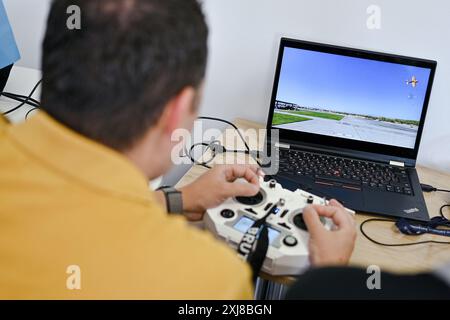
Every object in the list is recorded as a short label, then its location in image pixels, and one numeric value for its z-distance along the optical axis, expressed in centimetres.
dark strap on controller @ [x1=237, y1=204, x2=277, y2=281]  80
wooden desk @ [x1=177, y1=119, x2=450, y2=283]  92
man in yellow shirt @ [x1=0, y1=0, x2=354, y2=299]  52
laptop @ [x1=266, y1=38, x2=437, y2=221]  115
